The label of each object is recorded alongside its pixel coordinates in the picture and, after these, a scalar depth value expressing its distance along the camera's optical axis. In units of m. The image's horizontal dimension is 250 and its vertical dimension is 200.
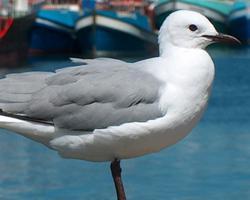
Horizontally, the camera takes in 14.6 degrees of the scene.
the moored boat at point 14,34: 29.95
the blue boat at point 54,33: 37.09
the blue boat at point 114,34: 35.00
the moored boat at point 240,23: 40.75
